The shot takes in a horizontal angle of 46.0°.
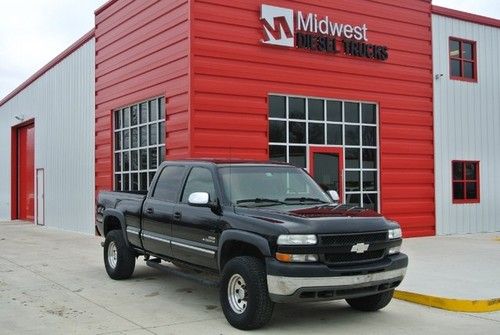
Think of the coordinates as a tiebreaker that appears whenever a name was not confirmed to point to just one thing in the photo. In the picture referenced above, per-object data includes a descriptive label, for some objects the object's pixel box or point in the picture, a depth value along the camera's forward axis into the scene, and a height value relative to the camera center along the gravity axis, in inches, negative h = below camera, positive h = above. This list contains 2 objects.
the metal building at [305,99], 522.3 +83.4
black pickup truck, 239.1 -25.2
